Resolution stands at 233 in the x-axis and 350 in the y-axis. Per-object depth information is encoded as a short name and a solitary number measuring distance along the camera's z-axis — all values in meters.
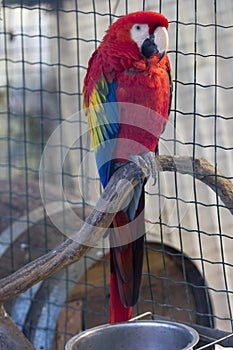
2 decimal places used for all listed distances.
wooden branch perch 3.05
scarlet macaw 3.42
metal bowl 3.03
